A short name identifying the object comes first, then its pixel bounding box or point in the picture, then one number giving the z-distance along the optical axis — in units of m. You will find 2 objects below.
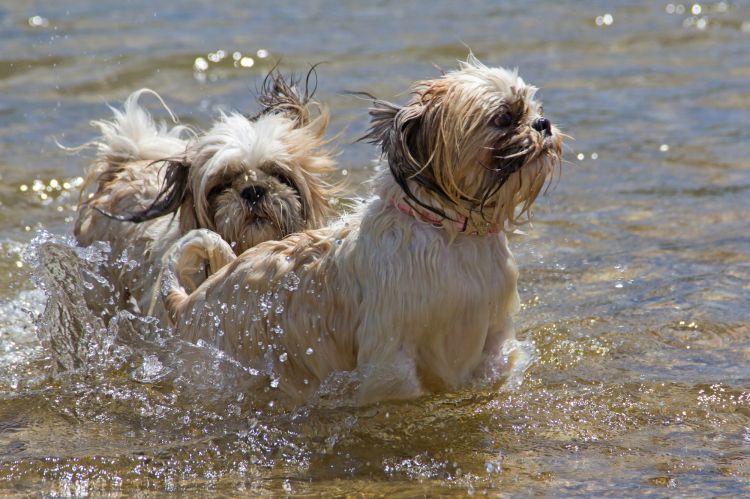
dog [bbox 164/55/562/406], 9.48
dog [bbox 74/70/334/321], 11.45
